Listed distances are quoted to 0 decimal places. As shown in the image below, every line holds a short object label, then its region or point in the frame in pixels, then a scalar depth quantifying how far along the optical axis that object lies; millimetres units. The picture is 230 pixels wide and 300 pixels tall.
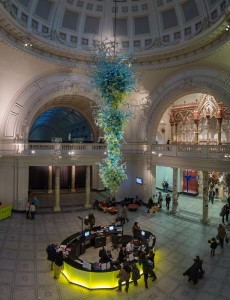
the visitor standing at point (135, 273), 7945
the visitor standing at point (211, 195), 18859
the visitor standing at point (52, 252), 8695
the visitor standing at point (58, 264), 8289
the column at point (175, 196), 16406
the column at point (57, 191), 16995
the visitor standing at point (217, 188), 20412
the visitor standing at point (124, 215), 14202
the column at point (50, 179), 22688
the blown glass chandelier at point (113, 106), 8406
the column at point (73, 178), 23698
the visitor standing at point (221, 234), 10961
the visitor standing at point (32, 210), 14725
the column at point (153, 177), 17797
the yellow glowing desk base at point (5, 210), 14489
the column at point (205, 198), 14578
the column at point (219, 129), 19078
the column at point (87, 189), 18016
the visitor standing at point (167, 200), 17219
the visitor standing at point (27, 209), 14805
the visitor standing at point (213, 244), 10054
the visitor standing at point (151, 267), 8242
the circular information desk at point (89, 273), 8000
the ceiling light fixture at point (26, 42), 13018
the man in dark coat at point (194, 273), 8094
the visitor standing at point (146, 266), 8039
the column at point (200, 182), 21297
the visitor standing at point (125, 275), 7680
